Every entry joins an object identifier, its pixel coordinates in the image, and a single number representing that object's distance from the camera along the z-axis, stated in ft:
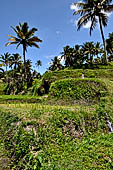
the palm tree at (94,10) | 54.35
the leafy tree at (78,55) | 128.26
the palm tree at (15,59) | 132.87
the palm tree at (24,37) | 67.97
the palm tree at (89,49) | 119.96
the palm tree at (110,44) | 109.99
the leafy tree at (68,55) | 131.13
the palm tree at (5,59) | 132.16
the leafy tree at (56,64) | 145.89
